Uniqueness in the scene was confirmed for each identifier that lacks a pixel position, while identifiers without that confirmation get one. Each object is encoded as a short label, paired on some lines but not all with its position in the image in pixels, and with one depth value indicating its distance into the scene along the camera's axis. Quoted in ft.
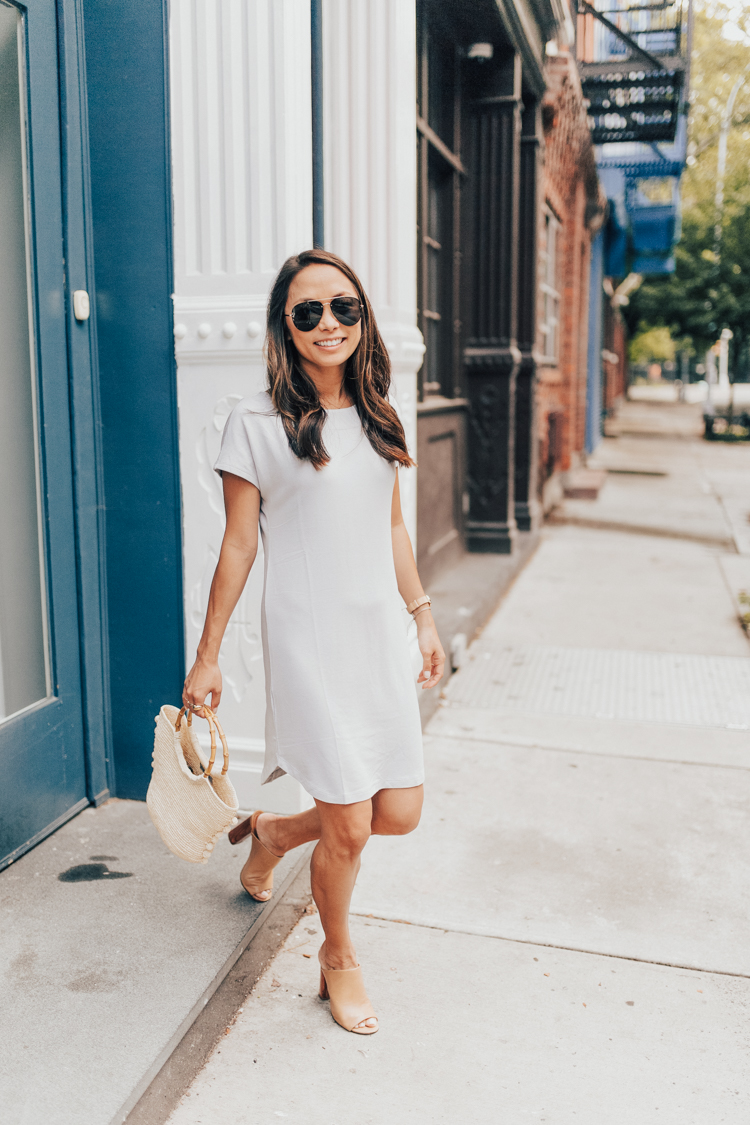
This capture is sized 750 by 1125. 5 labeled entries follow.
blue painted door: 9.64
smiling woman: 7.09
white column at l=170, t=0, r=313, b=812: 10.14
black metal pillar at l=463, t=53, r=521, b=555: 24.12
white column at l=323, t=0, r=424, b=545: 11.51
